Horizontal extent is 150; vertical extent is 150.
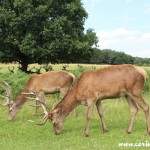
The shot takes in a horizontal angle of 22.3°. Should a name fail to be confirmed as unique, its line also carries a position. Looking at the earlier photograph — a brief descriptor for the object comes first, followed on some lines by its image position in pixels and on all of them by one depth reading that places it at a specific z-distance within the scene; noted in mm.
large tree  29094
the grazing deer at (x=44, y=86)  14380
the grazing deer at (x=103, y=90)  10367
